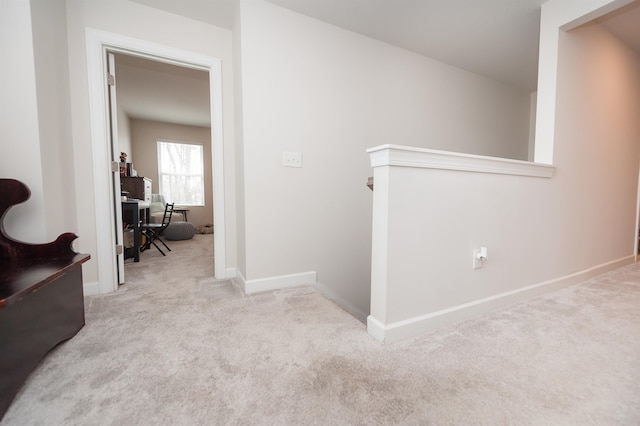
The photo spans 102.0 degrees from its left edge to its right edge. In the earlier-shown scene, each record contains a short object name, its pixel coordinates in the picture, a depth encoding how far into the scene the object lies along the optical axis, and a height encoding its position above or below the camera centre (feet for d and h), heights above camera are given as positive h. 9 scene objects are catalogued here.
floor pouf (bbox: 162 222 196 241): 15.46 -2.14
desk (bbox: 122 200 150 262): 9.62 -0.83
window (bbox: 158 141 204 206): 20.85 +1.91
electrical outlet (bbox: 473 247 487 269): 5.33 -1.23
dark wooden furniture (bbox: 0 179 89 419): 3.11 -1.50
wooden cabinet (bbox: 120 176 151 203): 12.13 +0.48
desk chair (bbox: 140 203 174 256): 12.31 -1.85
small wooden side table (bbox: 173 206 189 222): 20.56 -1.11
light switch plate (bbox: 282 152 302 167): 7.07 +1.02
